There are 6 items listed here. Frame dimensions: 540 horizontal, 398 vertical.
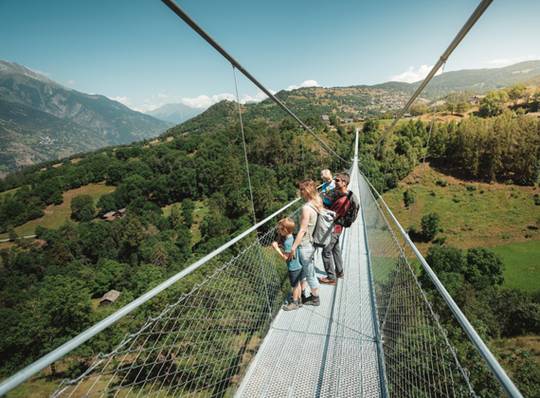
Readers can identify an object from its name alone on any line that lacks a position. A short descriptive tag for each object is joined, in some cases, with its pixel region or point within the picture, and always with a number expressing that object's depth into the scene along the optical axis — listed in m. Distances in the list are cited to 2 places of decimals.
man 2.93
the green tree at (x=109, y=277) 35.38
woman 2.44
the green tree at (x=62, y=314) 24.52
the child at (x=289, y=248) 2.56
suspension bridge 1.49
